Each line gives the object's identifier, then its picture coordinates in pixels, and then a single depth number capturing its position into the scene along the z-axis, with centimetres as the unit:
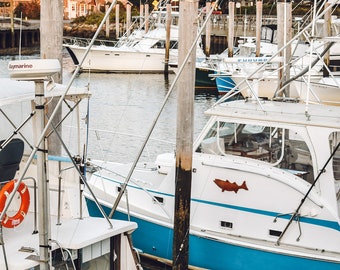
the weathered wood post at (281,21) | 2369
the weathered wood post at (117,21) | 5973
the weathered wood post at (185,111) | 1076
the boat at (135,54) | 5003
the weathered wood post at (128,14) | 5597
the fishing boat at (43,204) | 755
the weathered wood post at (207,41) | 4640
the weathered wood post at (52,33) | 1079
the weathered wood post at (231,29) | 4274
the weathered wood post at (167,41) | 4441
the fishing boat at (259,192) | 1084
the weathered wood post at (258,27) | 4116
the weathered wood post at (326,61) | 3003
